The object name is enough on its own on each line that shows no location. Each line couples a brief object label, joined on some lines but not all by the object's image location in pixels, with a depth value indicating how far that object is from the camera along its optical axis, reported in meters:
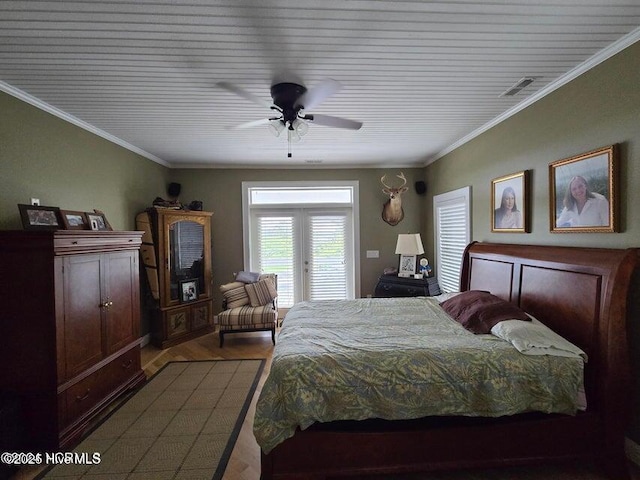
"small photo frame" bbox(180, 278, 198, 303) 3.97
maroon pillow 2.04
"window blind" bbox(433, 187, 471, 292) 3.62
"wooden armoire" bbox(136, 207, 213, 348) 3.74
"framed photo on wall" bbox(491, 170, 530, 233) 2.61
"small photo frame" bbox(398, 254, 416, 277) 4.26
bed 1.64
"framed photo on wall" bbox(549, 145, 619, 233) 1.85
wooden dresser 1.93
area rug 1.81
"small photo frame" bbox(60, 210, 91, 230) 2.42
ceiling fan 2.02
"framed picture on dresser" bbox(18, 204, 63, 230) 2.15
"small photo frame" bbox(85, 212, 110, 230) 2.72
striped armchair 3.73
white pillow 1.72
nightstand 3.97
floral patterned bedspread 1.62
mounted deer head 4.59
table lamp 4.10
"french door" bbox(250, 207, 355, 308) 4.79
